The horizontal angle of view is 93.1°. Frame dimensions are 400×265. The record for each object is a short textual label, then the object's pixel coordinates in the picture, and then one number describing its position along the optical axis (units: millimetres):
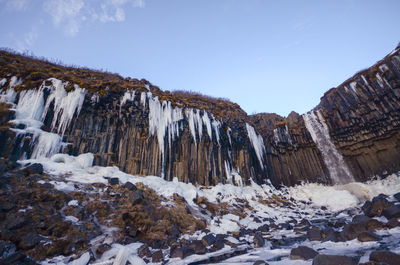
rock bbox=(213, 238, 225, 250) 6047
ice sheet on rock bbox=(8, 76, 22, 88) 11312
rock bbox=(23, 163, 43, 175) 7829
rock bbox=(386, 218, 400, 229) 5293
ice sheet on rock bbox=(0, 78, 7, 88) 11134
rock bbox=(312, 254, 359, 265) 2984
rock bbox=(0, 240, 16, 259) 4088
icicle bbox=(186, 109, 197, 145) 16156
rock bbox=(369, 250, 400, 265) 2680
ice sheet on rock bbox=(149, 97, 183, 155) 14344
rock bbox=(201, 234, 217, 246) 6398
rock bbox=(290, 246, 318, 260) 3912
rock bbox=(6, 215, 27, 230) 4957
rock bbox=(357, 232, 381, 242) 4430
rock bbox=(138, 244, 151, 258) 5290
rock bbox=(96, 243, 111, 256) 5089
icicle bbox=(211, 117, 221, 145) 17491
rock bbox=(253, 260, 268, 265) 3709
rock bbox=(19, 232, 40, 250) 4609
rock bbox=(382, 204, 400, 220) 5984
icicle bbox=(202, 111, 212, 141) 16953
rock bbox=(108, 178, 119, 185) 9592
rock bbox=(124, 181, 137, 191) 9539
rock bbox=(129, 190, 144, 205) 8266
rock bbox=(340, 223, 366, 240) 4953
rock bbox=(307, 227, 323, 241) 5812
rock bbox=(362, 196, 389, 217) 7282
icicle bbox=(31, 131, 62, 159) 9812
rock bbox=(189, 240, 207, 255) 5516
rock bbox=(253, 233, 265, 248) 6083
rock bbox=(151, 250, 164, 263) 5016
